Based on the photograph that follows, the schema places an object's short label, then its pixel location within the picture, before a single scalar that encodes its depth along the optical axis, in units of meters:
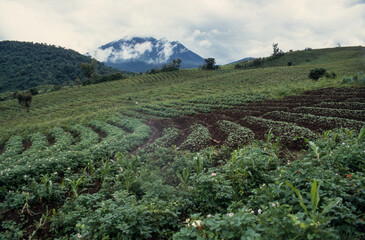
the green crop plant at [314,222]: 2.17
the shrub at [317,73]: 27.40
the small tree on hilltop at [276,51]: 83.43
